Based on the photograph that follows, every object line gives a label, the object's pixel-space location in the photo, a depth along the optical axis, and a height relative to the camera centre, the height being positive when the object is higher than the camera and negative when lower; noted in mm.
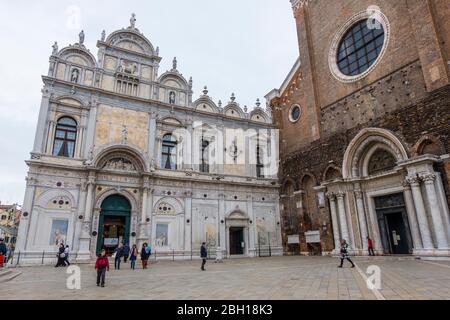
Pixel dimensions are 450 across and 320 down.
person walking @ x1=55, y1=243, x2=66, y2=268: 15266 -632
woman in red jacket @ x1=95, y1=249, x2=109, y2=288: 8232 -617
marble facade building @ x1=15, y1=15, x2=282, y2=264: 17484 +5317
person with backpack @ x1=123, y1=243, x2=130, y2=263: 16203 -506
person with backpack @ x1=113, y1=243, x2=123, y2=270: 13852 -600
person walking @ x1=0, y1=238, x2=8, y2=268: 14164 -232
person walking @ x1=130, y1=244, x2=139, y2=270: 13773 -681
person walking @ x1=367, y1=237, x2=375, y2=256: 16250 -627
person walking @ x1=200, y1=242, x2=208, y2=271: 12561 -522
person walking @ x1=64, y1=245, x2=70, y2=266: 15468 -592
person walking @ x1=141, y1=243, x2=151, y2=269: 13906 -633
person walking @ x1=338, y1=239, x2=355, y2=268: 11745 -624
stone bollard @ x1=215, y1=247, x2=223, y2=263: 17666 -867
